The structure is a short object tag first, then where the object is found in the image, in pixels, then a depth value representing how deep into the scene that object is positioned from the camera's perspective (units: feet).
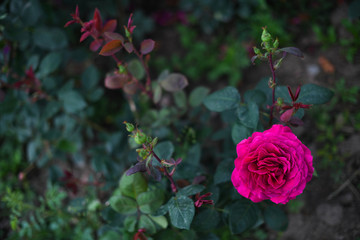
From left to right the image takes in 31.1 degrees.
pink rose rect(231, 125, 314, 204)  2.18
